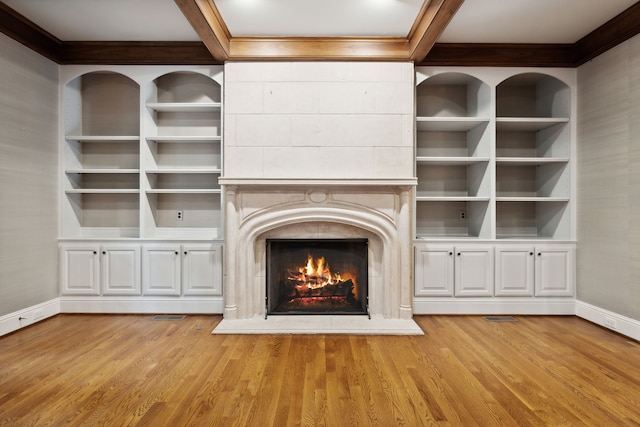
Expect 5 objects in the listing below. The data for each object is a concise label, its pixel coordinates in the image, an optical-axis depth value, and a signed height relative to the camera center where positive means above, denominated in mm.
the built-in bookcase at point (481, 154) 3953 +673
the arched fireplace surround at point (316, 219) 3547 -51
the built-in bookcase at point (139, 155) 4059 +652
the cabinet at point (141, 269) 3783 -587
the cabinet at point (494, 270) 3783 -581
